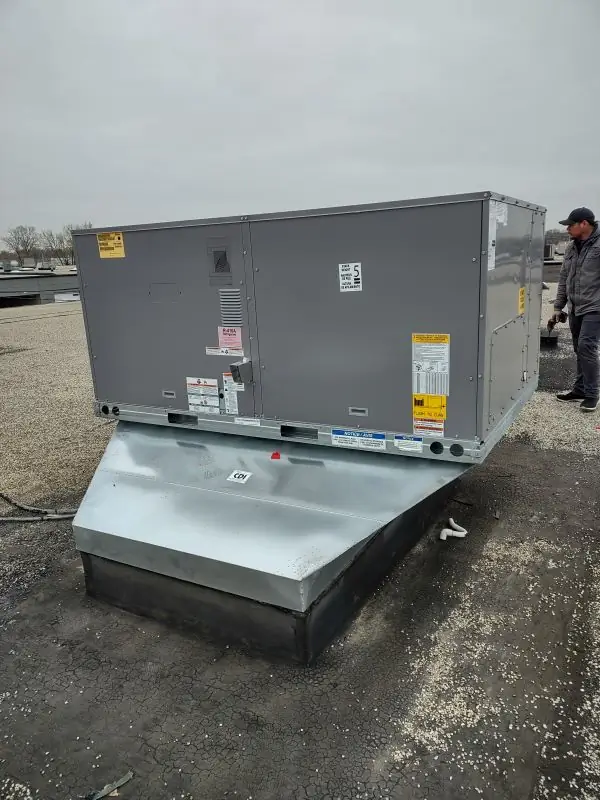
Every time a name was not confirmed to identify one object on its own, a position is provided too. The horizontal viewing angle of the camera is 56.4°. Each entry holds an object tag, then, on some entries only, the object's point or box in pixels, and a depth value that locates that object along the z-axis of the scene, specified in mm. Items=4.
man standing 5098
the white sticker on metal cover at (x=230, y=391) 2930
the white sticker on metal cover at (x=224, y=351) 2875
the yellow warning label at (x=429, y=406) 2486
